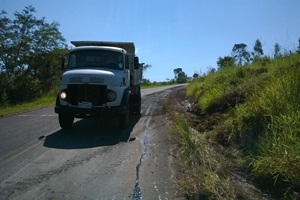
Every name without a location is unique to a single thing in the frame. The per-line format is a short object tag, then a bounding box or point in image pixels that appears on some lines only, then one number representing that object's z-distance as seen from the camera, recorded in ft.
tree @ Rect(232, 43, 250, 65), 37.04
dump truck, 22.96
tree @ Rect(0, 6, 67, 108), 73.85
